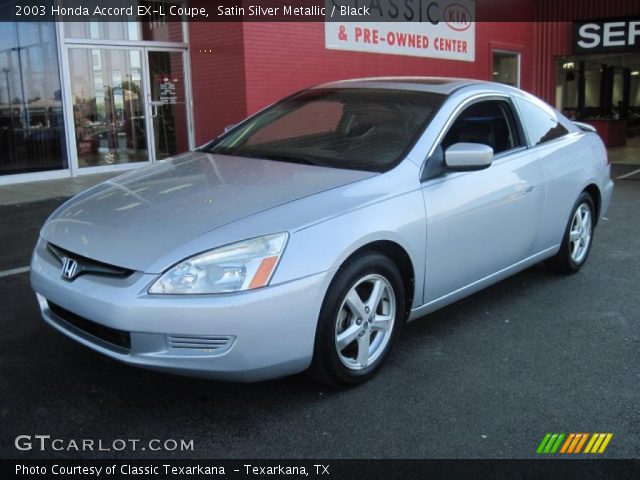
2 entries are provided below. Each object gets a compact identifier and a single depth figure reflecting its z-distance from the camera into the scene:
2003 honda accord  2.76
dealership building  10.45
